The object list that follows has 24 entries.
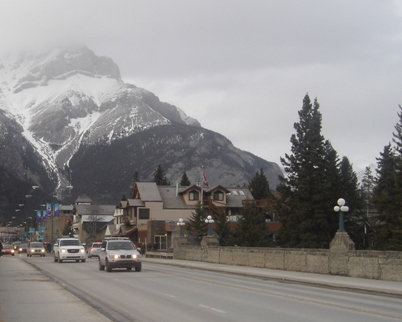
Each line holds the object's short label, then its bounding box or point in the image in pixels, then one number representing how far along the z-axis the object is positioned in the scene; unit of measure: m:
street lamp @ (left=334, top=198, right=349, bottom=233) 29.84
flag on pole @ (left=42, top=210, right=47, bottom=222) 85.49
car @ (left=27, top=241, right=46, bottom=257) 67.88
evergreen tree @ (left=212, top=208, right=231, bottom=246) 68.88
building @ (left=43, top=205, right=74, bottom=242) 162.25
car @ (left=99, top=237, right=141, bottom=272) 33.34
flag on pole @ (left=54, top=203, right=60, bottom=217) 75.99
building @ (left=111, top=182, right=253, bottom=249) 92.56
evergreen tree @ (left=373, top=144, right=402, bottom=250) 53.94
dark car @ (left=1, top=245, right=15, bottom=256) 78.81
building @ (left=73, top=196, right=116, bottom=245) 124.88
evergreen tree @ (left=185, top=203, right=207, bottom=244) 68.12
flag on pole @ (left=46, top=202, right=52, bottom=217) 84.75
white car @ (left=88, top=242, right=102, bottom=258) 61.00
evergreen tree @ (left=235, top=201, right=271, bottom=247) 62.81
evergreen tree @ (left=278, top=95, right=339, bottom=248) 65.31
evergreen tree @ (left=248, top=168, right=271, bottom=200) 121.38
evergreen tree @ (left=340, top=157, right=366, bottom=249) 73.81
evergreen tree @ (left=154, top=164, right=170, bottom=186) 126.31
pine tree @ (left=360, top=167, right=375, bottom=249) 77.10
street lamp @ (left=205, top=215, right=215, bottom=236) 46.55
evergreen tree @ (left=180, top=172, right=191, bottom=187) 122.24
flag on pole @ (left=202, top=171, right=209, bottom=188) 66.17
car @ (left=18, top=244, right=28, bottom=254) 91.03
